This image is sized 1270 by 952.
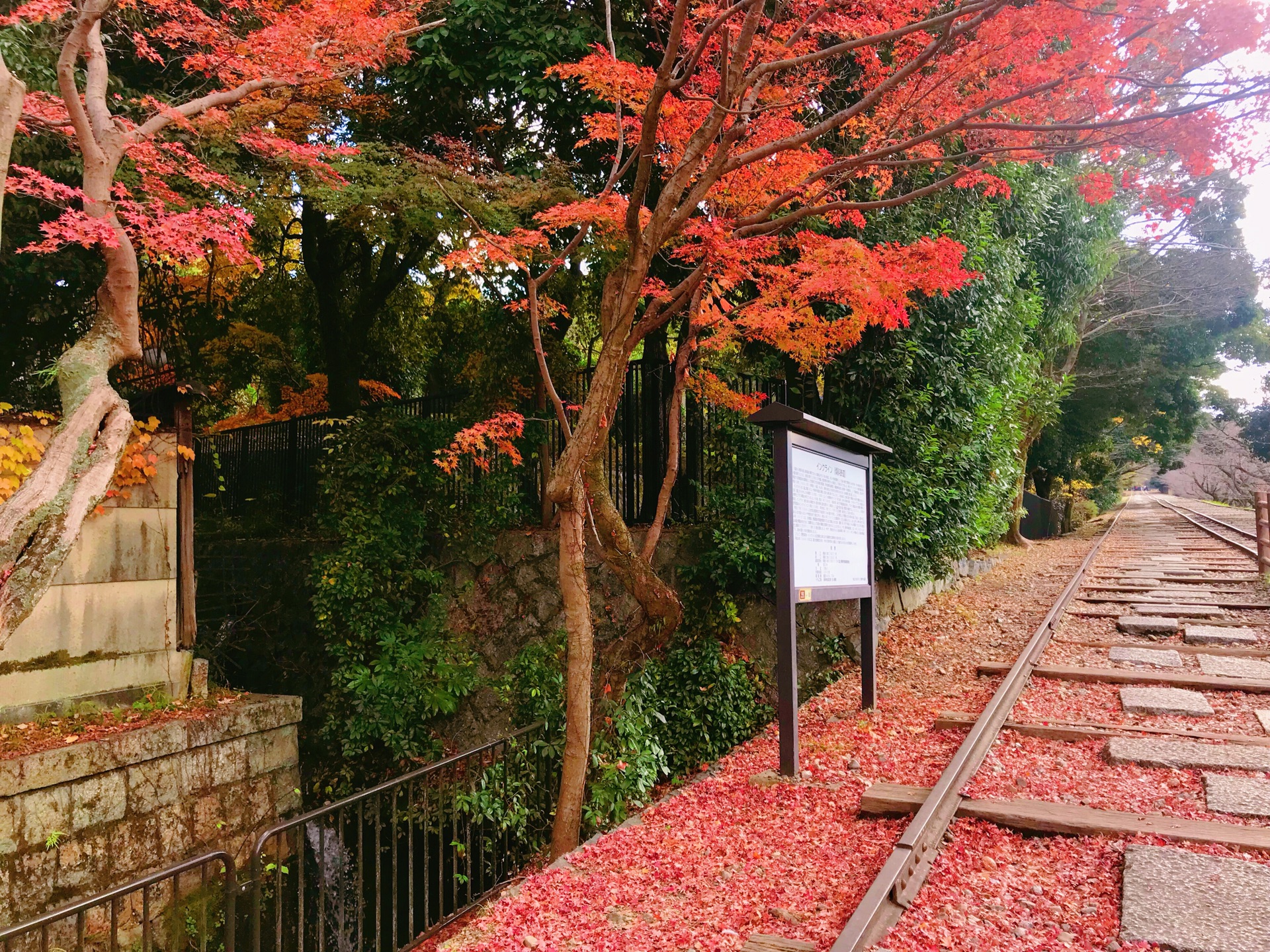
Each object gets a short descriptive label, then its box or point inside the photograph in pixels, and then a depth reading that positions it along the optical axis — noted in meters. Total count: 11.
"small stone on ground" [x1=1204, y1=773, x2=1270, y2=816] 4.00
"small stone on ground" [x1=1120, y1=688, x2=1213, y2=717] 5.79
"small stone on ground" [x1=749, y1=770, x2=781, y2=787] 5.41
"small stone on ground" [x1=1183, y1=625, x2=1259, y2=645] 8.05
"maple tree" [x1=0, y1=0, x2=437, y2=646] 5.15
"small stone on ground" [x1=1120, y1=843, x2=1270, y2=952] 2.90
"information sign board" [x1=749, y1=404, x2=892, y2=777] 5.45
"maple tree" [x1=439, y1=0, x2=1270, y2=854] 5.02
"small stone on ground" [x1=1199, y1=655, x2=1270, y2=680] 6.75
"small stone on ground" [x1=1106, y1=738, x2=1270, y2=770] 4.66
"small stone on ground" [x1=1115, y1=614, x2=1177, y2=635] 8.85
